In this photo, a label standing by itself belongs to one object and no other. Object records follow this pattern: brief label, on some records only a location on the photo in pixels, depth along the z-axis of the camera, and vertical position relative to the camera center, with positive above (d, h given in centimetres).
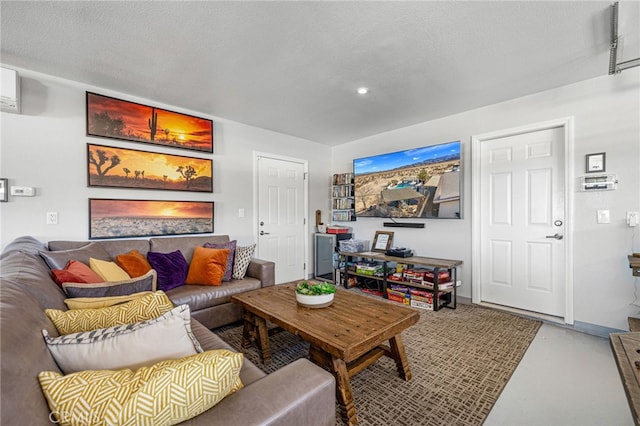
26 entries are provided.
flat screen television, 352 +41
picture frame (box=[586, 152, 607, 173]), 255 +46
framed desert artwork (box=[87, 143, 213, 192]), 280 +47
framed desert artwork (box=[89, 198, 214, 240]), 281 -6
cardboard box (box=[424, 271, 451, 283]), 330 -76
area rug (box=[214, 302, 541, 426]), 161 -113
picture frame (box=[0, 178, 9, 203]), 234 +19
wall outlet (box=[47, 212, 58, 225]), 255 -5
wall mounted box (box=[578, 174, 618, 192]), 251 +27
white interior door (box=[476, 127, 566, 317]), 287 -10
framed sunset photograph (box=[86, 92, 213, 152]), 279 +98
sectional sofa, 64 -44
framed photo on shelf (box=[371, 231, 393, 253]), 418 -43
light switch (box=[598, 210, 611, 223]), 253 -3
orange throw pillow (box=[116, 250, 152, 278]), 246 -46
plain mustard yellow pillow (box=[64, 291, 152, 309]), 124 -41
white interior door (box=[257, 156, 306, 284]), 416 -4
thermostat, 240 +19
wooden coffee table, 152 -70
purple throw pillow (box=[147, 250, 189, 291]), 263 -54
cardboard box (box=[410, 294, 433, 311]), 329 -107
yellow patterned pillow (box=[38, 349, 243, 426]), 70 -47
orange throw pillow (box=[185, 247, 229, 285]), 277 -55
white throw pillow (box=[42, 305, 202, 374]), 85 -43
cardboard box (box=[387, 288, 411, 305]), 349 -108
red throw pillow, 172 -40
